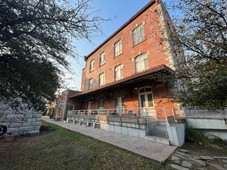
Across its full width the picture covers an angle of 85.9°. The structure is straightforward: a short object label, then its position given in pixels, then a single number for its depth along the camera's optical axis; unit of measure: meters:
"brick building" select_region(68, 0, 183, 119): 8.74
